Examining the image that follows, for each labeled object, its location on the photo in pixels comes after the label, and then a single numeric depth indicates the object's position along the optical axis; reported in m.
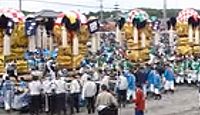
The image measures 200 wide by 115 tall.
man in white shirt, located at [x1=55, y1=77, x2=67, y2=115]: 21.58
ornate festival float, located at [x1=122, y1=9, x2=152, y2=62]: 30.48
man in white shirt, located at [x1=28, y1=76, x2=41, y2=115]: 21.45
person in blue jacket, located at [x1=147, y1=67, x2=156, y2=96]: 26.15
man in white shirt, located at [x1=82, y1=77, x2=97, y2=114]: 22.00
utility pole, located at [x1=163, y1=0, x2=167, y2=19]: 44.97
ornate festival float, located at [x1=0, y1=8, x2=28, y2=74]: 24.41
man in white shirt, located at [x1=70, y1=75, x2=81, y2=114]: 22.02
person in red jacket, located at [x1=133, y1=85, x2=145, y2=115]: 18.11
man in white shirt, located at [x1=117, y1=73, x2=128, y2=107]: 23.78
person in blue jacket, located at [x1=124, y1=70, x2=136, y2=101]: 24.27
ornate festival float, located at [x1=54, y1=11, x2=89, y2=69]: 25.80
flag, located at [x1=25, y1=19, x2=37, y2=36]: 25.36
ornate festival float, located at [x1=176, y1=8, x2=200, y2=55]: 32.16
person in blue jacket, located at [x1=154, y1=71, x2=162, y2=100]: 26.23
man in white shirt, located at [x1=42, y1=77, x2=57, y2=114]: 21.58
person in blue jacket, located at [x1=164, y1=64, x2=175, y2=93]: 27.78
